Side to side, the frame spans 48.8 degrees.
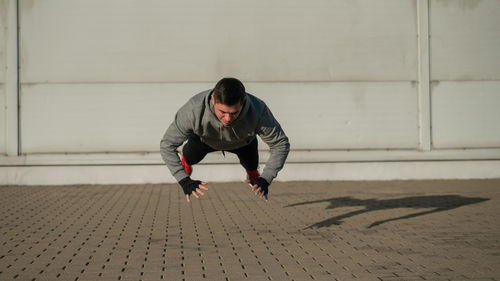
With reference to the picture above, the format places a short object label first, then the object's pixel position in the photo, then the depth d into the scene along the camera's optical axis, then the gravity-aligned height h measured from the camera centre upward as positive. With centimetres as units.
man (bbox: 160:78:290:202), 578 +22
